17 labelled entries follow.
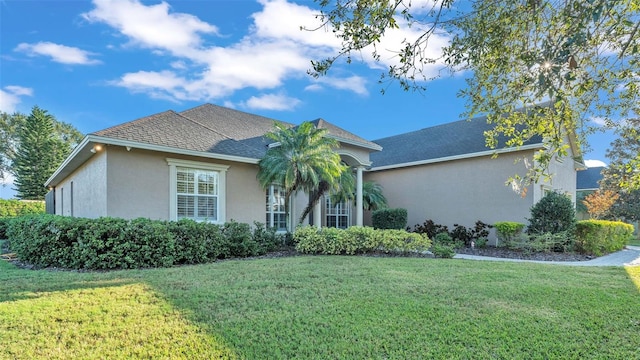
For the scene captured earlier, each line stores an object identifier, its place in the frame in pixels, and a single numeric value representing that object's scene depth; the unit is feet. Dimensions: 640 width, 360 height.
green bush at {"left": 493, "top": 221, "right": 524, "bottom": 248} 43.11
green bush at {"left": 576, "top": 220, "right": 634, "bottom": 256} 41.93
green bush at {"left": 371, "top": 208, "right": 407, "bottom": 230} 51.31
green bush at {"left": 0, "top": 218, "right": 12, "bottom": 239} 62.49
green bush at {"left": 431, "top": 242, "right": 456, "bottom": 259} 35.42
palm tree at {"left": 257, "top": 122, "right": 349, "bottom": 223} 37.70
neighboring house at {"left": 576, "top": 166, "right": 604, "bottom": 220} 95.73
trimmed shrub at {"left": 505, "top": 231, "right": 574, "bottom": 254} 41.11
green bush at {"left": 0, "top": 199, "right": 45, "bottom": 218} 78.03
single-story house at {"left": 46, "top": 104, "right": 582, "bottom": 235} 32.81
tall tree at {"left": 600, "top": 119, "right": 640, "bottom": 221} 77.01
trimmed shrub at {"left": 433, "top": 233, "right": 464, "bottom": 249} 46.09
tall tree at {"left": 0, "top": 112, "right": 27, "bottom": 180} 120.78
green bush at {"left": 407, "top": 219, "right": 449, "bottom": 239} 53.39
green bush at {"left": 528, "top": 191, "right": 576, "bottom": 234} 41.63
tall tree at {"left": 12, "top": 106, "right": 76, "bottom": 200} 106.01
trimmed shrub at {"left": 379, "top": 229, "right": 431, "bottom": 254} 36.96
